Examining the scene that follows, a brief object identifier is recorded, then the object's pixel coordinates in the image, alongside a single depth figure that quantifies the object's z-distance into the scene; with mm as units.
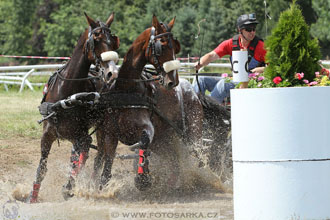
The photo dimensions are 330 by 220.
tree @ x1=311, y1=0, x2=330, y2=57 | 63500
